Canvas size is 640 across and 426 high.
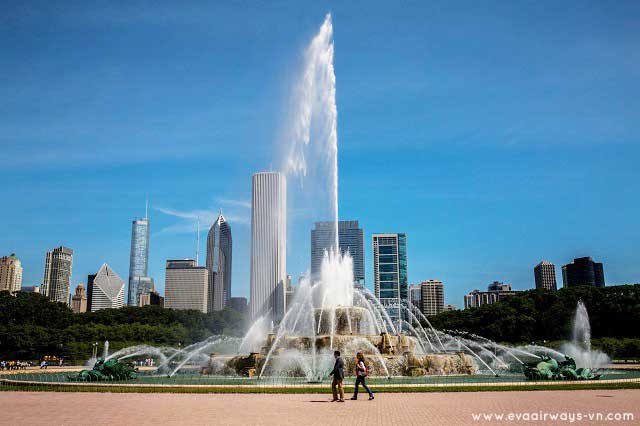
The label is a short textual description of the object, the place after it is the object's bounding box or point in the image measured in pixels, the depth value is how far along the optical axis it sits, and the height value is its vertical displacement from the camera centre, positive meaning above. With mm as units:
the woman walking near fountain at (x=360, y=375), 18359 -1270
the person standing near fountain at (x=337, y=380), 17750 -1376
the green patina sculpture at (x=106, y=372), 27578 -1781
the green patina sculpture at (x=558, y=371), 25938 -1647
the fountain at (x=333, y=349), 30375 -962
